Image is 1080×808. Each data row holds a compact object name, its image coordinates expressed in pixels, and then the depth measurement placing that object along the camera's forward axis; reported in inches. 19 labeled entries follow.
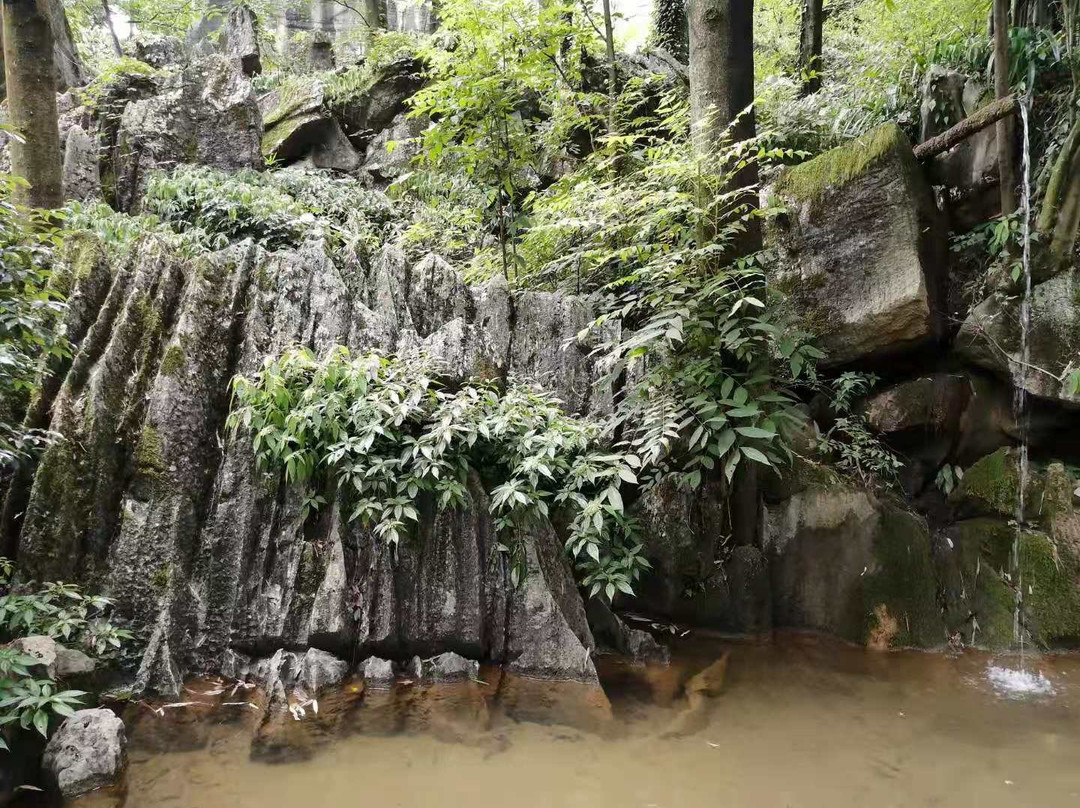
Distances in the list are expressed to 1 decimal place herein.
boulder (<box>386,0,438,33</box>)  1012.4
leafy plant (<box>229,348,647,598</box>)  170.7
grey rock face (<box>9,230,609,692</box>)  163.2
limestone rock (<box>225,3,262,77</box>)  483.8
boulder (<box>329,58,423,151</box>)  429.7
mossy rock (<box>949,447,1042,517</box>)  214.2
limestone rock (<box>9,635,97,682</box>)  123.1
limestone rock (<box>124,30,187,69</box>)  422.6
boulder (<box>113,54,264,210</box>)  310.8
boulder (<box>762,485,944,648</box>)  203.2
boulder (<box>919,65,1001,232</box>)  243.3
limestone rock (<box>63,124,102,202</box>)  294.5
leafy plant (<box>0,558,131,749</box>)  111.7
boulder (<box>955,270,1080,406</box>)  214.7
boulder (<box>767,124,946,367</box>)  227.8
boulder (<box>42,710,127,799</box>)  115.6
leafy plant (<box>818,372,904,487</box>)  226.8
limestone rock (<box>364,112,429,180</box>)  403.9
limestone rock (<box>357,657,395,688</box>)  164.7
